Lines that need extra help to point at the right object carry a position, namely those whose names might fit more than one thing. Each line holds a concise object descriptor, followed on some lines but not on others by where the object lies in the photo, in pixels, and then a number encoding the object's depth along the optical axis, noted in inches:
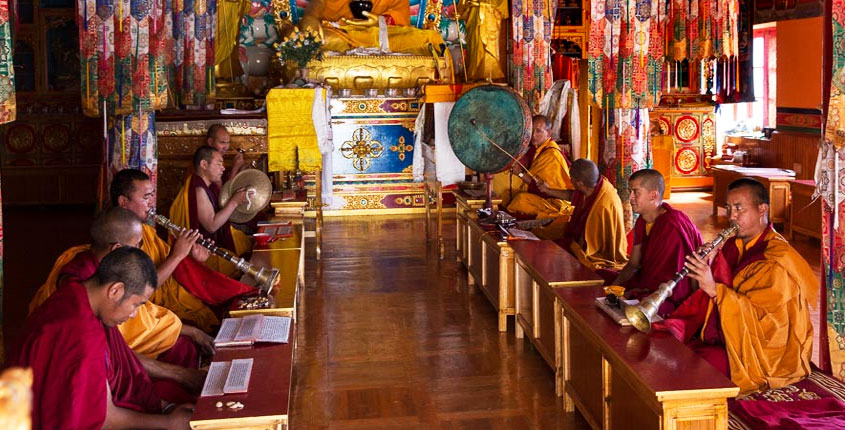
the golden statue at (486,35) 504.7
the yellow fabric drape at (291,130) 380.2
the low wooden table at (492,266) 256.2
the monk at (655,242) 210.1
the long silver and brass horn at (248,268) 199.0
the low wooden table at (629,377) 133.9
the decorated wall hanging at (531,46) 399.5
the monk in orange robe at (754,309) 164.9
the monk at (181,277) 202.8
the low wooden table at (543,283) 202.2
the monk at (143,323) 161.3
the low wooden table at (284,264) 189.2
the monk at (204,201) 258.4
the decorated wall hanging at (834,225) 185.9
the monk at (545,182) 333.7
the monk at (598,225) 268.7
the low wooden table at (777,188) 413.1
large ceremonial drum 287.1
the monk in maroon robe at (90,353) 119.7
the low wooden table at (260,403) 129.6
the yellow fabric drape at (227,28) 502.6
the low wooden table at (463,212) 326.6
